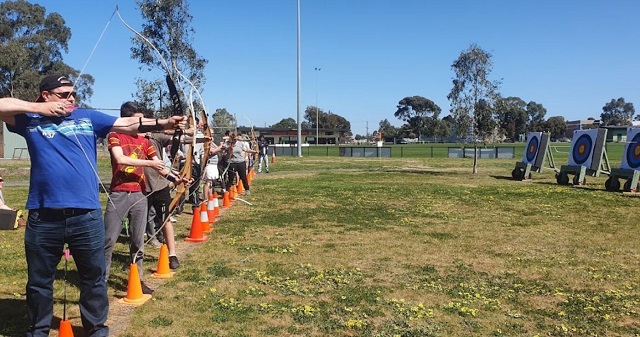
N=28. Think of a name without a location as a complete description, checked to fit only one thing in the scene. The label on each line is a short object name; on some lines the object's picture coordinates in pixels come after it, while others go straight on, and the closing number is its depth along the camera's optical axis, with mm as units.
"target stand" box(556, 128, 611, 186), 16859
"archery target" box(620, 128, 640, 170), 15266
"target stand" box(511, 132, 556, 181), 19556
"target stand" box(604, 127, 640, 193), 14930
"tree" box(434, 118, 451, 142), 145625
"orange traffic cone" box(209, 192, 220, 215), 10202
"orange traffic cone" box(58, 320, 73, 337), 3549
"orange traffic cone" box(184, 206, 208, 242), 7980
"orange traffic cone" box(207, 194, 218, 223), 9836
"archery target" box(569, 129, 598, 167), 17281
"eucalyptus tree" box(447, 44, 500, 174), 22953
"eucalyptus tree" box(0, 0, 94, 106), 53250
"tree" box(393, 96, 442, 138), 149625
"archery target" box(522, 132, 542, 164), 20125
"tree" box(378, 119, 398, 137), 164775
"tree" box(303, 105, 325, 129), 154700
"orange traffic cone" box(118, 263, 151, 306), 4969
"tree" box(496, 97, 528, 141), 138000
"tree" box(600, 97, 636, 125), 189250
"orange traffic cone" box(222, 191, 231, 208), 11954
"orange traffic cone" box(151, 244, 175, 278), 5945
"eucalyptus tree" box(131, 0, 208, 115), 18828
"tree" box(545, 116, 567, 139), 143375
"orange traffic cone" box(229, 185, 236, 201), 13184
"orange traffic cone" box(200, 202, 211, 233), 8633
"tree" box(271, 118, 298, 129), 164700
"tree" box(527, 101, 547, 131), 162875
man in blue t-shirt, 3395
